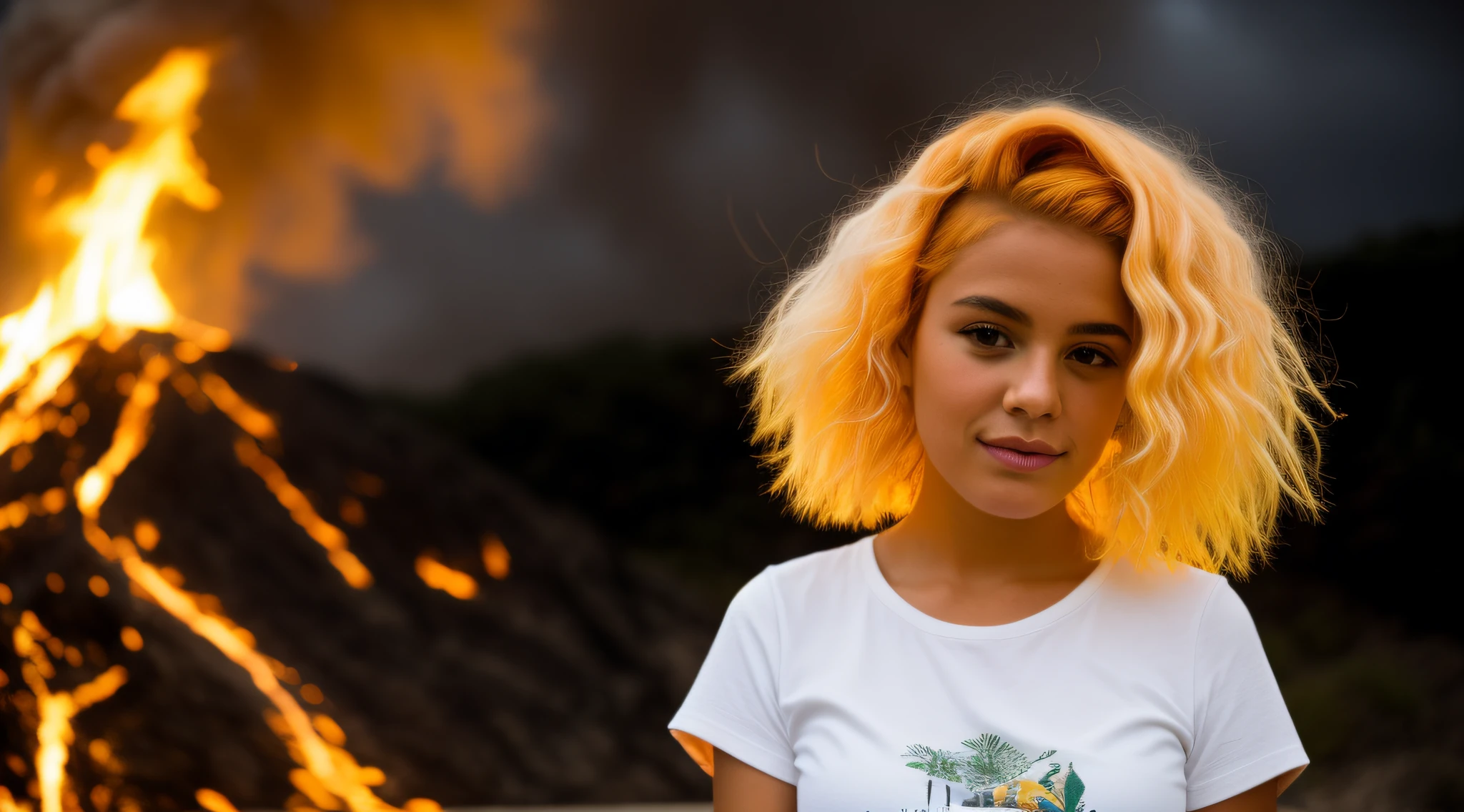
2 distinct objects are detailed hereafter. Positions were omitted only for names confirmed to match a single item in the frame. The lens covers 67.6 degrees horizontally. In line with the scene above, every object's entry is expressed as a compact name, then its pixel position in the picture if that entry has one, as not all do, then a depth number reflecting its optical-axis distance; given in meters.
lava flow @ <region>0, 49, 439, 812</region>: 2.38
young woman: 0.94
